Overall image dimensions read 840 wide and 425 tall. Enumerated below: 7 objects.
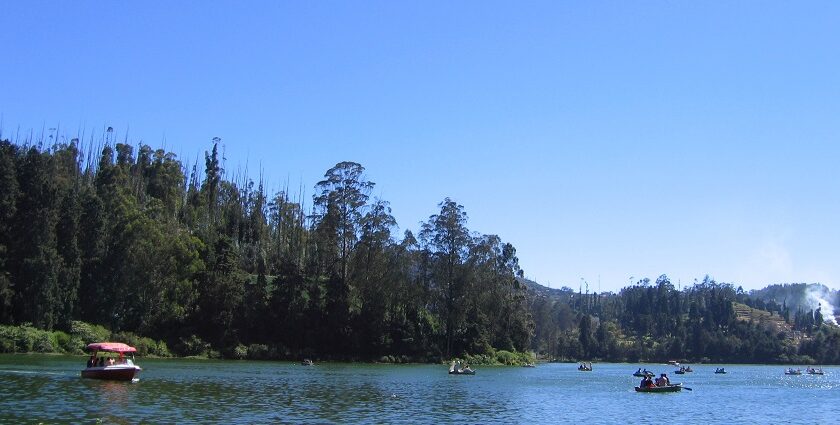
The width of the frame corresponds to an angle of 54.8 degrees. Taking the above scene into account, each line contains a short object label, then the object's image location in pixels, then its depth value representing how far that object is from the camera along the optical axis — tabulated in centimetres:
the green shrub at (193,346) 9531
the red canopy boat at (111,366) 5188
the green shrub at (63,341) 8419
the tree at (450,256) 10888
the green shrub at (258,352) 9844
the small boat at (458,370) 8300
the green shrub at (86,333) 8612
